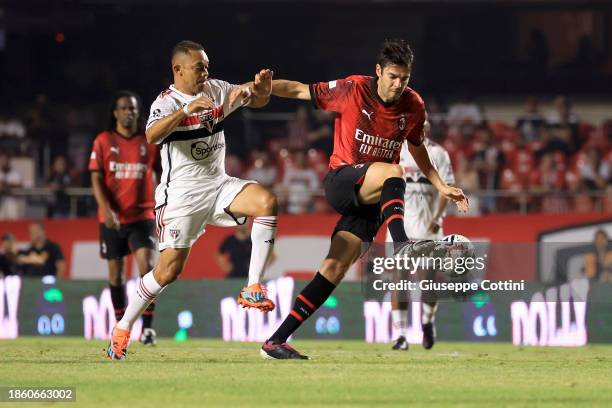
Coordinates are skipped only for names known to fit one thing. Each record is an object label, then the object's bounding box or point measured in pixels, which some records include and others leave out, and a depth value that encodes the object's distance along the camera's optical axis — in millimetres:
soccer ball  17875
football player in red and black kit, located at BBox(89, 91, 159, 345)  26281
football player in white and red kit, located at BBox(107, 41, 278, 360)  19469
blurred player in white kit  26641
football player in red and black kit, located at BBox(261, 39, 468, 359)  19125
